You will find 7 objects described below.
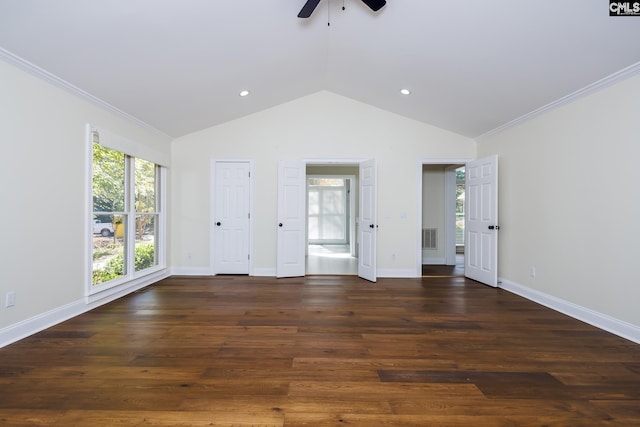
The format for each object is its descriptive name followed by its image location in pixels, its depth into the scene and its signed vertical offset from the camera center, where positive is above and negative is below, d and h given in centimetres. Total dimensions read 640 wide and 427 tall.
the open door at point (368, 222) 523 -15
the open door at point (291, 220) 545 -13
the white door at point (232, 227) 553 -27
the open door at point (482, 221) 472 -10
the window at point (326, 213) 1089 +1
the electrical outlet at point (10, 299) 260 -77
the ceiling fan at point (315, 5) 252 +177
